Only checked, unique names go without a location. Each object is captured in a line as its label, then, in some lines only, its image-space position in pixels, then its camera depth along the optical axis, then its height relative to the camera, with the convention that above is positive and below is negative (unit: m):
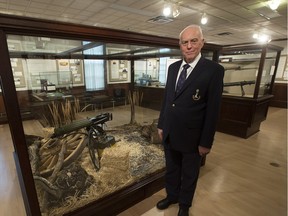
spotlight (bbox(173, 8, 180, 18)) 3.78 +1.29
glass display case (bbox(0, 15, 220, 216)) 1.07 -0.63
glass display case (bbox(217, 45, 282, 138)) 3.41 -0.34
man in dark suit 1.25 -0.32
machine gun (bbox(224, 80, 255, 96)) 3.59 -0.29
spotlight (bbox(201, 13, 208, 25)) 4.19 +1.27
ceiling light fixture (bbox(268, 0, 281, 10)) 3.13 +1.25
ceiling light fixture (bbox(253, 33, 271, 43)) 6.57 +1.35
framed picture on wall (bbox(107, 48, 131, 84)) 2.80 -0.05
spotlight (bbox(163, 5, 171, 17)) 3.66 +1.28
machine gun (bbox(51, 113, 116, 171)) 1.69 -0.75
